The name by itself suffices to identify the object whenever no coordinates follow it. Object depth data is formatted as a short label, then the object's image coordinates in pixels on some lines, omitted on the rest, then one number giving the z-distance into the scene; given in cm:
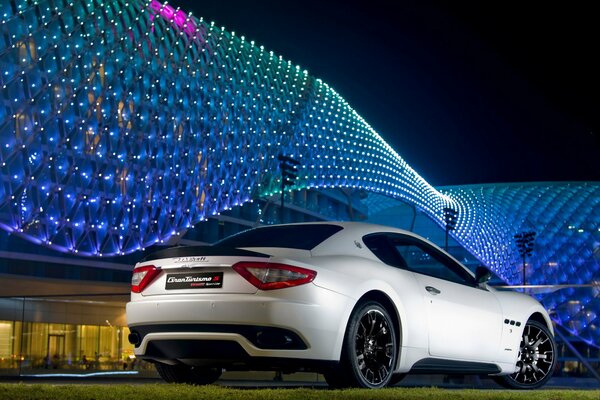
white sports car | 689
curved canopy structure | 3650
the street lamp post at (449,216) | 7438
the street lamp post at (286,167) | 4897
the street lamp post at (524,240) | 7975
